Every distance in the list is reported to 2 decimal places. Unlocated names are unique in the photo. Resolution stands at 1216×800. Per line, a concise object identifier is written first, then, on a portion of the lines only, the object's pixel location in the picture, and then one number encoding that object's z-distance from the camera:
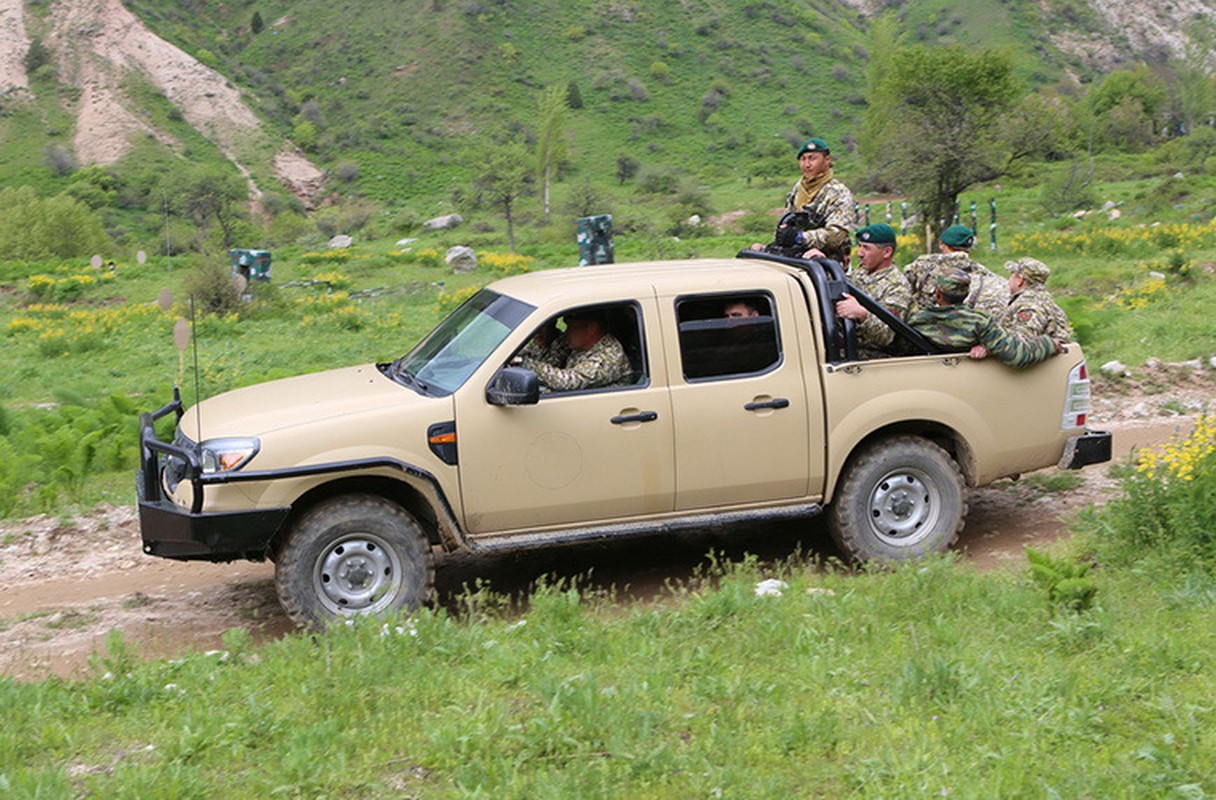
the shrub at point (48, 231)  41.84
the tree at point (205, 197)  51.69
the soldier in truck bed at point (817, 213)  8.48
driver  7.05
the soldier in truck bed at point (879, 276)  8.12
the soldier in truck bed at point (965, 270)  8.49
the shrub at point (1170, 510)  6.67
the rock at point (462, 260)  33.66
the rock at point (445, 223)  50.88
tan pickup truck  6.63
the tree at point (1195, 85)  63.78
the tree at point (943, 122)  32.28
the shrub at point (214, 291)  24.92
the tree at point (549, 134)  53.50
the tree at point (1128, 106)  60.62
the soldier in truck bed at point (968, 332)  7.63
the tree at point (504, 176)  46.53
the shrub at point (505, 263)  32.16
